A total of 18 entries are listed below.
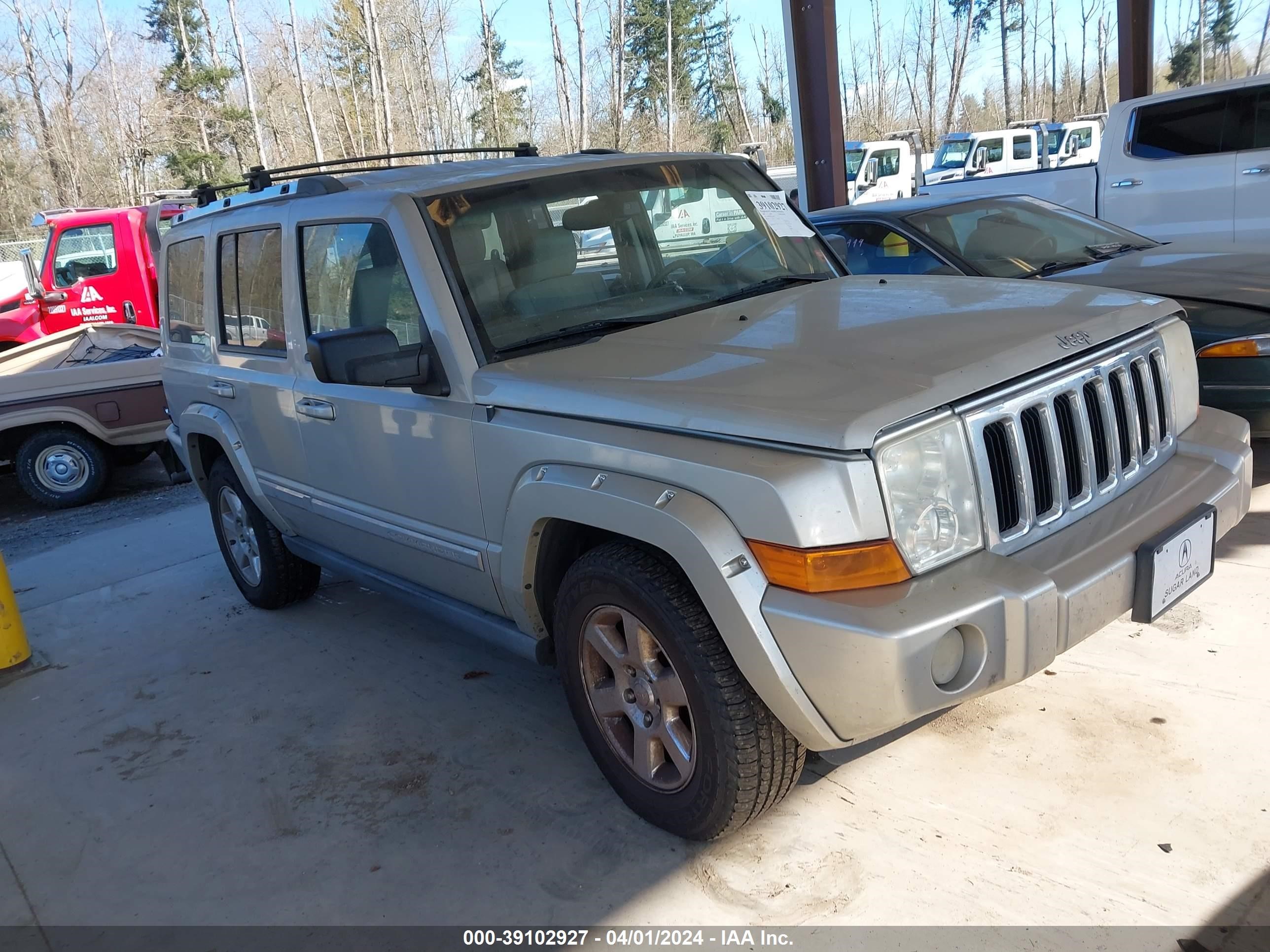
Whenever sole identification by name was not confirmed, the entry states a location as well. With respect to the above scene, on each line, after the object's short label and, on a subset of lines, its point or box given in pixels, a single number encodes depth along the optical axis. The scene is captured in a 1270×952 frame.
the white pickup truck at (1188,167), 7.43
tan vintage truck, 7.77
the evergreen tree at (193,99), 39.88
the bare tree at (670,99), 42.19
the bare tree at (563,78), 36.38
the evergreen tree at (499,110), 47.00
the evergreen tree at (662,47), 49.25
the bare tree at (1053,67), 43.25
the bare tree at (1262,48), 30.98
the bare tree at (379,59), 34.64
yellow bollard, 4.56
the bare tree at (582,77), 34.84
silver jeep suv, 2.25
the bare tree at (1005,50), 44.44
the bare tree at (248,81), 37.81
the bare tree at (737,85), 49.66
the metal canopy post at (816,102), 9.82
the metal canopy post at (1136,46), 12.31
